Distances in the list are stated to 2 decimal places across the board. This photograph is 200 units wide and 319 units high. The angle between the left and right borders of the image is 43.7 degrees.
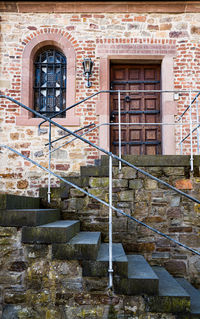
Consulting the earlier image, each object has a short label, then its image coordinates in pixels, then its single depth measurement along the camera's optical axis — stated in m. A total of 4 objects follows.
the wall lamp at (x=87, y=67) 5.52
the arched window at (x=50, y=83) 5.86
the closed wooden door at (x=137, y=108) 5.80
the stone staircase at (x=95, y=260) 2.49
